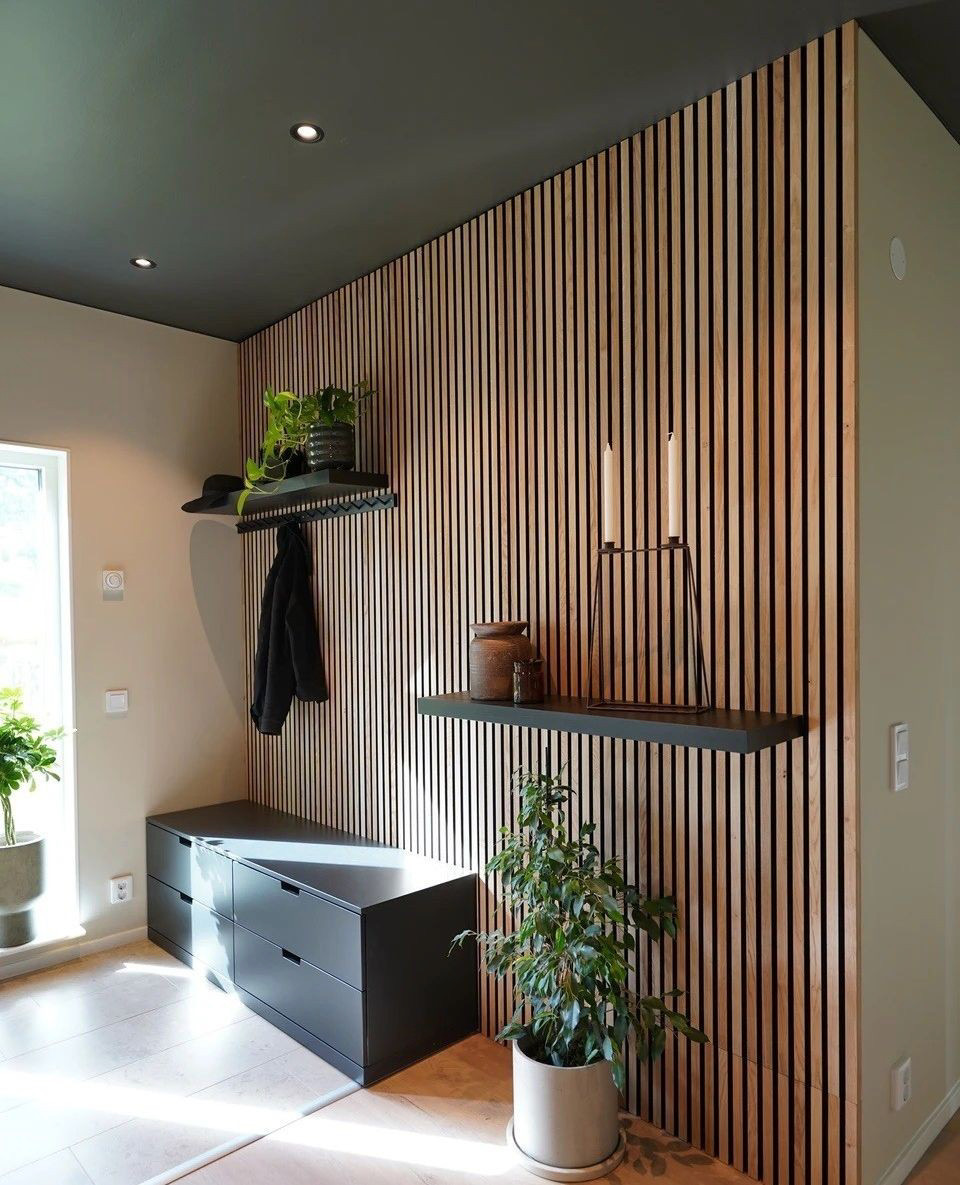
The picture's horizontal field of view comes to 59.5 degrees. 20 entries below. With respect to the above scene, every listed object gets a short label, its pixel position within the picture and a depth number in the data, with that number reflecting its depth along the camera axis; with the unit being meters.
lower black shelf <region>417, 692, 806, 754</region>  1.77
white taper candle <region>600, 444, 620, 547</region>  2.11
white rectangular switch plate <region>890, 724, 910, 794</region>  2.01
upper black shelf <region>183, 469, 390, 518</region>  3.04
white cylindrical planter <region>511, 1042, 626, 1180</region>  2.04
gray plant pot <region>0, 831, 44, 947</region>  3.21
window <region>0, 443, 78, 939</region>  3.47
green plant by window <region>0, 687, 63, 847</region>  3.19
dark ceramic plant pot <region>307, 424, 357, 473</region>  3.08
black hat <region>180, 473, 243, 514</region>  3.67
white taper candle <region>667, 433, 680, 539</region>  1.99
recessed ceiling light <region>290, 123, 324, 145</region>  2.23
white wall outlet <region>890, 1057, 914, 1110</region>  2.01
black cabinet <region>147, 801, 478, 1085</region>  2.52
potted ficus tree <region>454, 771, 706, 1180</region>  2.04
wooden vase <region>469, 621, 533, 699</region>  2.41
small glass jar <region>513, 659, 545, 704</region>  2.32
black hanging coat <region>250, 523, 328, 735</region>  3.50
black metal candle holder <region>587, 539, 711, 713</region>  2.05
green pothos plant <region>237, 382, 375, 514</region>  3.10
